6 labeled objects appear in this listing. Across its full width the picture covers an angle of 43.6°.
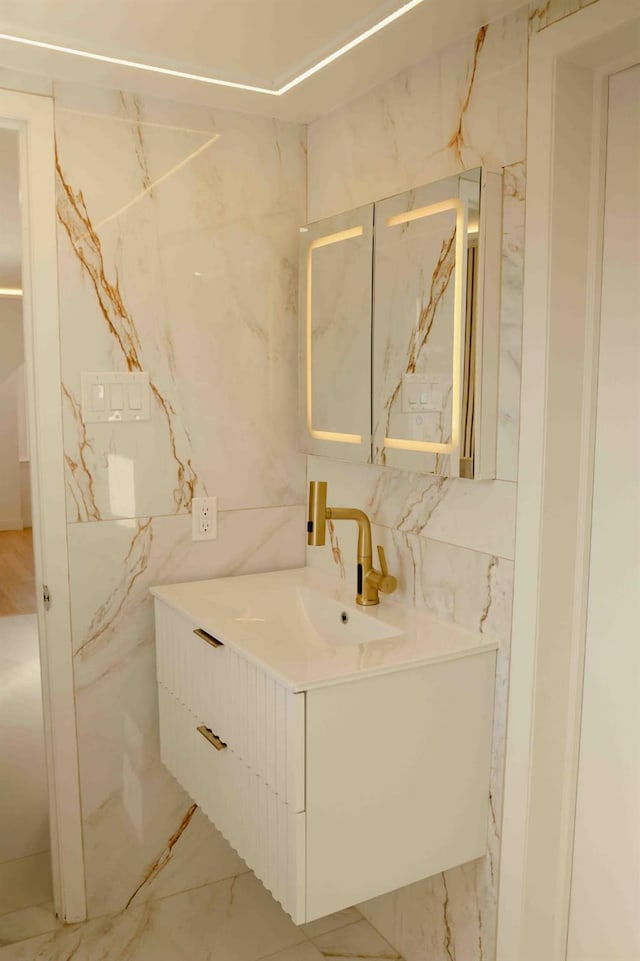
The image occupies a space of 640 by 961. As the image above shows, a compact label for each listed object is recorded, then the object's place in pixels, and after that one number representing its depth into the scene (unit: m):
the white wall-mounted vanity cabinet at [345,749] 1.54
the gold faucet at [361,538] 1.89
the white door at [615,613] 1.57
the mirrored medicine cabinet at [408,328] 1.64
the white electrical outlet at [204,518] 2.28
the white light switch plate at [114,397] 2.10
